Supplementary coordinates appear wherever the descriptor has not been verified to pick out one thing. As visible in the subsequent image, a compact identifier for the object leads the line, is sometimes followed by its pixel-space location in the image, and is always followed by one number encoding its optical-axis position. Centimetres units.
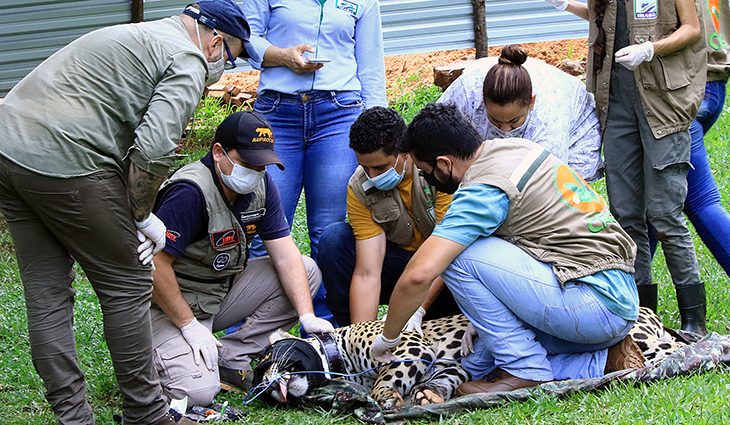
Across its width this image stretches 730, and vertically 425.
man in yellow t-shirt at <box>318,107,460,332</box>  494
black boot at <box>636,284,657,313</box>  532
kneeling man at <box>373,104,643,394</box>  422
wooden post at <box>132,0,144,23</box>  881
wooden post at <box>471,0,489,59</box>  930
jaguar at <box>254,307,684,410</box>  467
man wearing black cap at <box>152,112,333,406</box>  470
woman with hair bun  485
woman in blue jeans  541
